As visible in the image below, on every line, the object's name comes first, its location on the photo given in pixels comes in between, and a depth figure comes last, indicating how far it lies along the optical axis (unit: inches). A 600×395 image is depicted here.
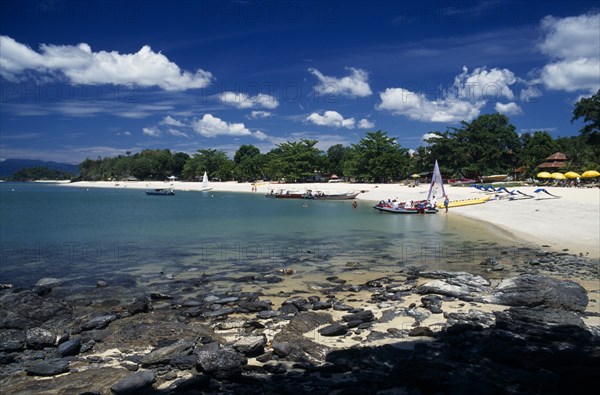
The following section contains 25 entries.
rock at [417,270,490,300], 512.7
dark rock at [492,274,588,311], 448.1
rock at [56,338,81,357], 361.3
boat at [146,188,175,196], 3703.2
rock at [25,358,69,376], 320.8
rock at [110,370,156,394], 281.7
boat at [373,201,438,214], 1776.6
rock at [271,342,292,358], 338.1
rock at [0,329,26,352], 367.9
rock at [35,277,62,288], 637.9
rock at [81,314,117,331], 430.6
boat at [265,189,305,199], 3093.0
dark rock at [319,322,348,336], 386.9
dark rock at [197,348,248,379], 302.2
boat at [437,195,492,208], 1939.3
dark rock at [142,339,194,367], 328.8
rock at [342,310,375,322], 425.4
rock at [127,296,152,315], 484.1
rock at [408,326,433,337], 377.7
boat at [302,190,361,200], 2864.2
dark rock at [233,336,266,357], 340.5
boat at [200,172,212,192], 4598.9
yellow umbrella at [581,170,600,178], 2196.1
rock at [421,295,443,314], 449.9
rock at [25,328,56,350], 376.5
